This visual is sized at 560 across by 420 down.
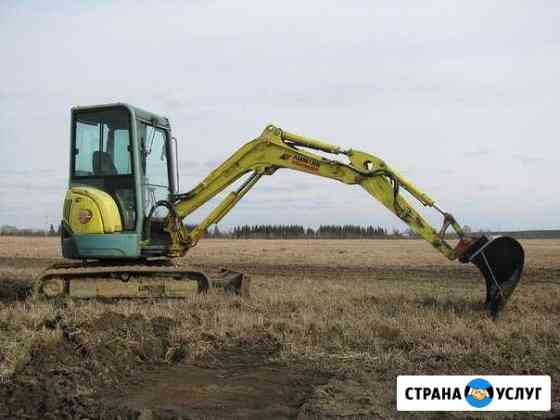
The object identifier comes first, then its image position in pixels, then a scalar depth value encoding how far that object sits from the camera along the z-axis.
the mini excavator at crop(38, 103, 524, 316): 11.03
